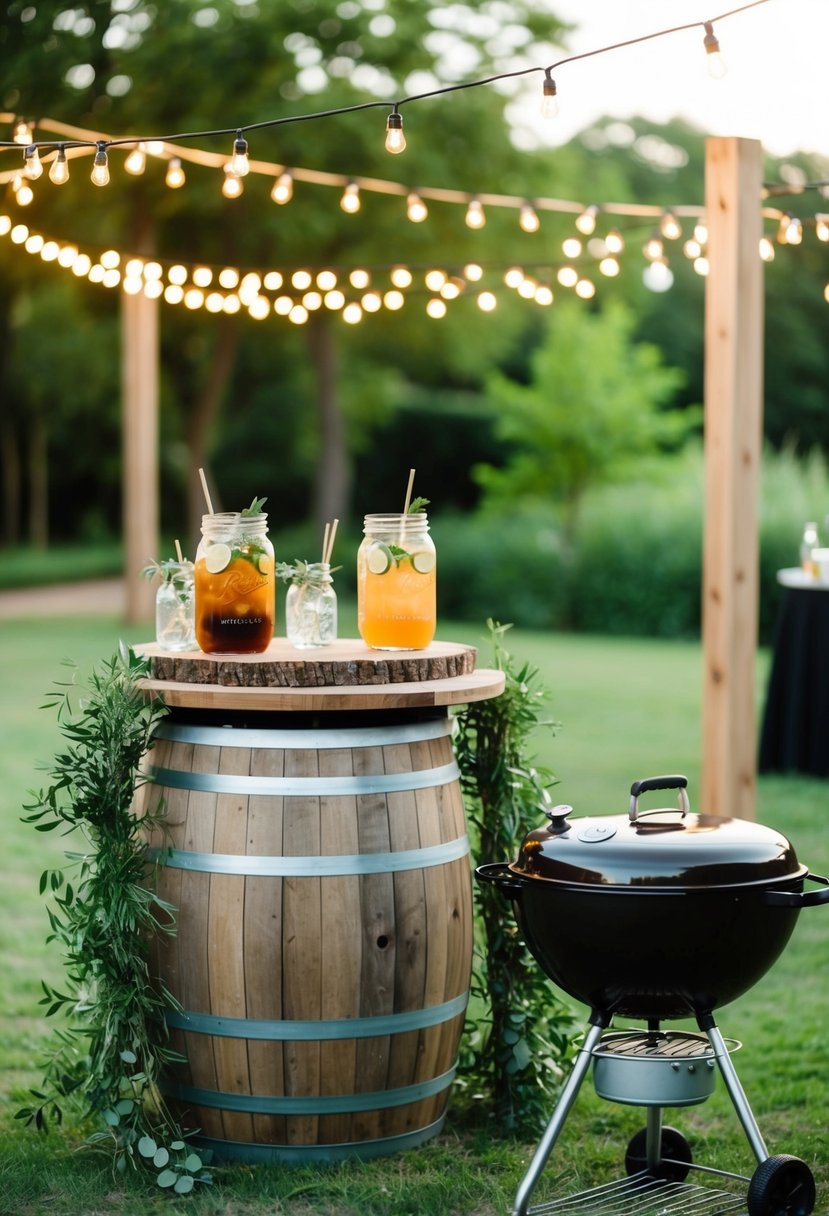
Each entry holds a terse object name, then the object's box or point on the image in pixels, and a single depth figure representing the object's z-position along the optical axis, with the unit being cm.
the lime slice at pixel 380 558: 334
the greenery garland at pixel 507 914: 357
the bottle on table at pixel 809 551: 757
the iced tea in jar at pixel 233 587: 325
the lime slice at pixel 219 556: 322
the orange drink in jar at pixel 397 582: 335
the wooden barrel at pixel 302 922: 304
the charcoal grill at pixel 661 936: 273
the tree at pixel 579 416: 1748
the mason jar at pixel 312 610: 345
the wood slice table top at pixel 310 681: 302
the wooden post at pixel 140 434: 1407
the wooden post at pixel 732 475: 564
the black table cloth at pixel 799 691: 762
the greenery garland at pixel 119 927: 309
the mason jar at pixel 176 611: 342
